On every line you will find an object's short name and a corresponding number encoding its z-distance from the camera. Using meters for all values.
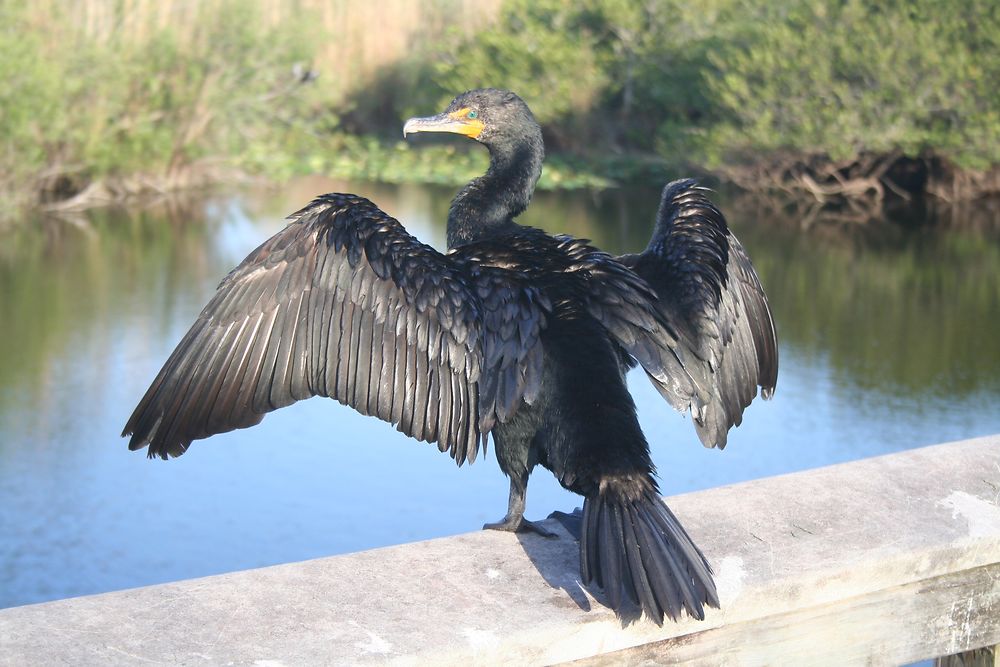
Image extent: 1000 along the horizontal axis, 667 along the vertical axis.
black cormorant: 1.62
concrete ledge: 1.36
